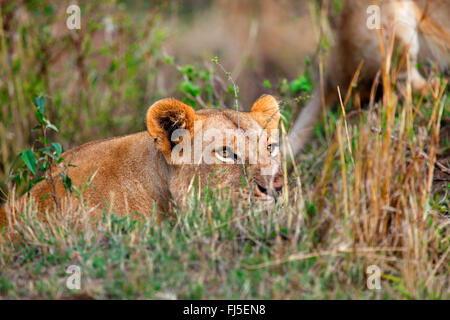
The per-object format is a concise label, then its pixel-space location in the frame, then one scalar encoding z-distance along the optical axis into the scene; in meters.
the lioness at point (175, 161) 6.34
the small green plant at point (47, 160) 6.00
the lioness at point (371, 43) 9.94
